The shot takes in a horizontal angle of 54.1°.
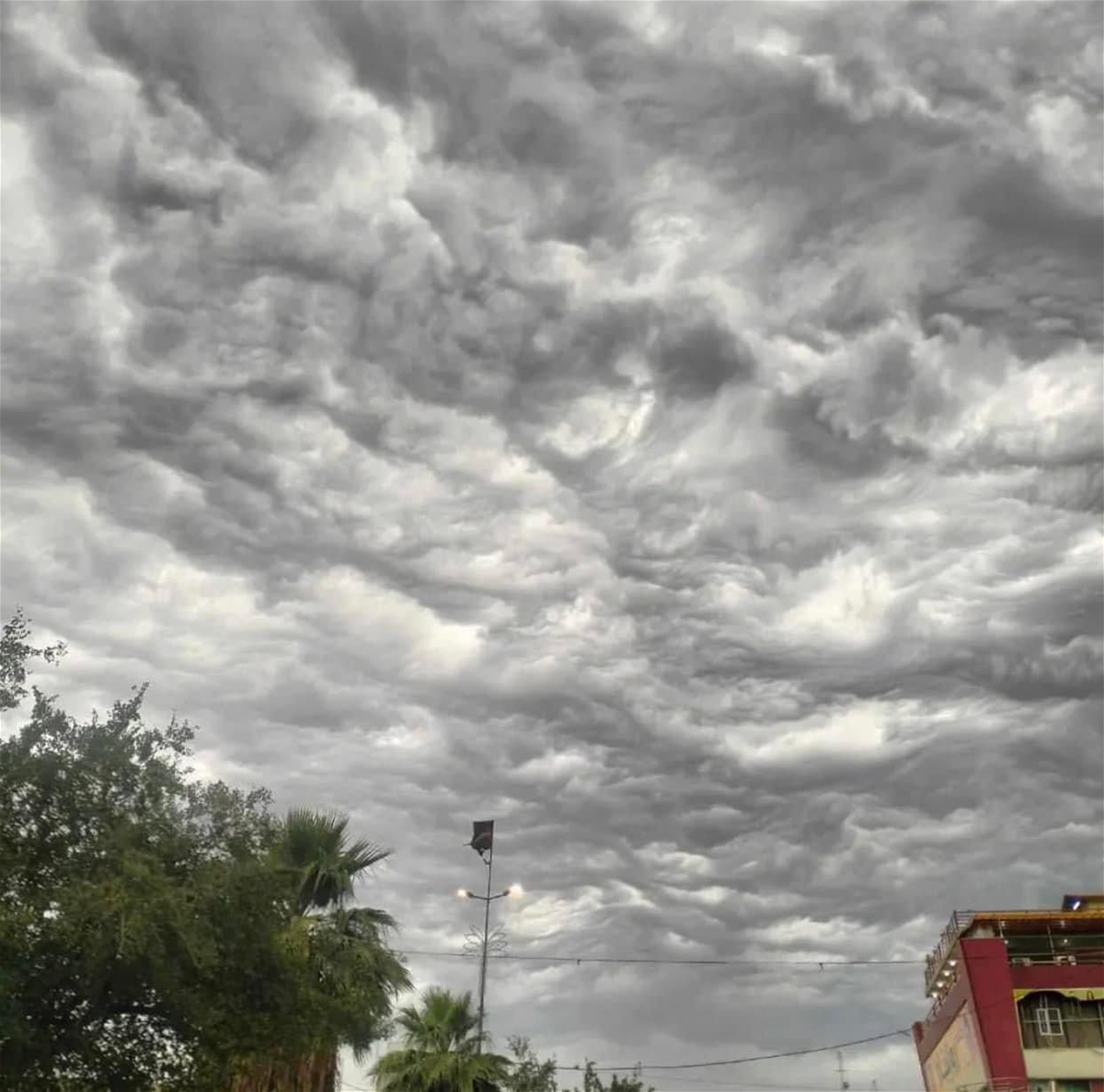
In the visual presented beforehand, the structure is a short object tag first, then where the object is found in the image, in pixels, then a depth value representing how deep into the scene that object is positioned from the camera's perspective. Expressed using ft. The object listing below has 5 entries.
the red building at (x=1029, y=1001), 167.22
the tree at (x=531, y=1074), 138.78
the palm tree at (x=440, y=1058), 108.17
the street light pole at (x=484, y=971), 118.32
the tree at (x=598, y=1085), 173.17
